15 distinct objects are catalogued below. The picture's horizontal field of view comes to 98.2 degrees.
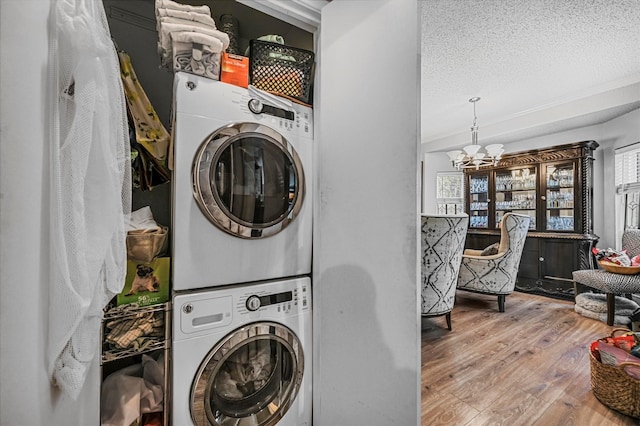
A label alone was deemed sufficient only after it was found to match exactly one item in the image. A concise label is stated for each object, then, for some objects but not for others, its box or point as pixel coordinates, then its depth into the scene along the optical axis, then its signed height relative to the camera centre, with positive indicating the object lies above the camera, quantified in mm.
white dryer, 1040 +117
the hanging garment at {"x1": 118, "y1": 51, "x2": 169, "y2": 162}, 1144 +403
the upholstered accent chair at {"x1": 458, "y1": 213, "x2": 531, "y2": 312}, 3014 -531
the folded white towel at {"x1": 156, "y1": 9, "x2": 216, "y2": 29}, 1131 +812
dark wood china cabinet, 3566 +117
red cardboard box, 1153 +602
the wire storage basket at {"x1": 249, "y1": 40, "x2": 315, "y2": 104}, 1314 +700
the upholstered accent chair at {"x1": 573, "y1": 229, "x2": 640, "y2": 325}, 2645 -644
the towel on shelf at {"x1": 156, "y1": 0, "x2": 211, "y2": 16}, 1130 +846
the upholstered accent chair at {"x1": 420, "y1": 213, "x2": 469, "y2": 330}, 2285 -346
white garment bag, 581 +57
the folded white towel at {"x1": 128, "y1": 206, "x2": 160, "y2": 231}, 1050 -31
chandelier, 3479 +770
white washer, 1011 -580
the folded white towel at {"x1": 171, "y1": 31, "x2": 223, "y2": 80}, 1079 +635
